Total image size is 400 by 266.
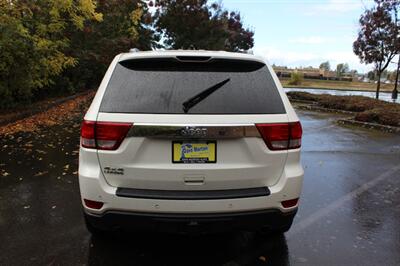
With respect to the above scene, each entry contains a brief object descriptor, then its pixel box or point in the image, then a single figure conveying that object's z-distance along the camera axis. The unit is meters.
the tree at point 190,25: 26.98
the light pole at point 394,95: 22.58
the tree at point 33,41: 9.69
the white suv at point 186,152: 2.90
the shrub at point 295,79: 43.53
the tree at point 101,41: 16.41
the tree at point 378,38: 18.00
